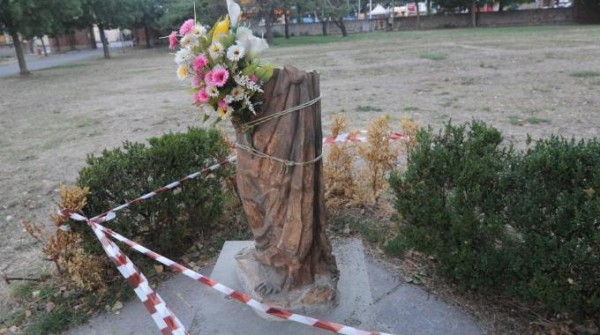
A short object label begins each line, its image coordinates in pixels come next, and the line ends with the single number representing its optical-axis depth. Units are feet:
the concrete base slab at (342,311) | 8.82
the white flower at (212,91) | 7.59
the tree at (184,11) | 103.91
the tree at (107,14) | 93.66
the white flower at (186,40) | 7.75
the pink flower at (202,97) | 7.79
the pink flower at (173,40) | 7.97
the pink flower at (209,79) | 7.55
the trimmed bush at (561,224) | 8.09
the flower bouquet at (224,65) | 7.57
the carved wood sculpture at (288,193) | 8.20
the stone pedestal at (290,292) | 8.77
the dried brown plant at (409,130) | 14.25
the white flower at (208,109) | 7.96
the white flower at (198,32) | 7.75
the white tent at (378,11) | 197.57
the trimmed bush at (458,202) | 9.52
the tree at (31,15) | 58.80
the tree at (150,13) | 126.72
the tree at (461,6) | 144.52
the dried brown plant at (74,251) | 10.78
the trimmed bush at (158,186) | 11.55
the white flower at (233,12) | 7.68
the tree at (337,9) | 123.75
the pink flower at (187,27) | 7.88
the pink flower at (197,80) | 7.90
